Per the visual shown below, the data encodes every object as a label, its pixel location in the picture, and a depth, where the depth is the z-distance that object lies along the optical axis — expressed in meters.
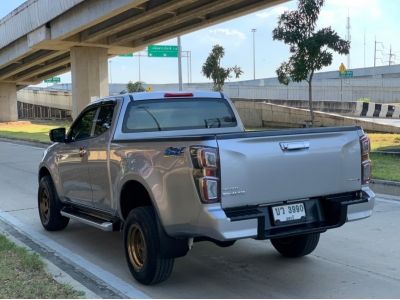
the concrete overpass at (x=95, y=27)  27.19
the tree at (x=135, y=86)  58.06
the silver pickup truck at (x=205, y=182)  4.69
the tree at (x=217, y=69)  36.75
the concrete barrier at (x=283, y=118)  24.44
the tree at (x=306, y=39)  20.42
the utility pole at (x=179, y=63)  35.33
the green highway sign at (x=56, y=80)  96.08
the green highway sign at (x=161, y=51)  48.94
